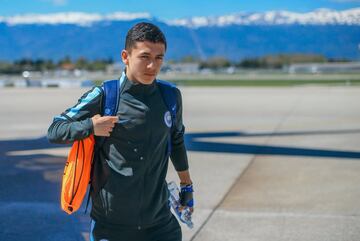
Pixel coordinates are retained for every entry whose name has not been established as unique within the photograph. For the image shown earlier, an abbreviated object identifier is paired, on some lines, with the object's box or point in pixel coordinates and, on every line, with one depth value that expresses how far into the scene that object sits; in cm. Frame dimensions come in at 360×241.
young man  287
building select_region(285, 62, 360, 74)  9131
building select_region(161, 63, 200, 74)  10799
